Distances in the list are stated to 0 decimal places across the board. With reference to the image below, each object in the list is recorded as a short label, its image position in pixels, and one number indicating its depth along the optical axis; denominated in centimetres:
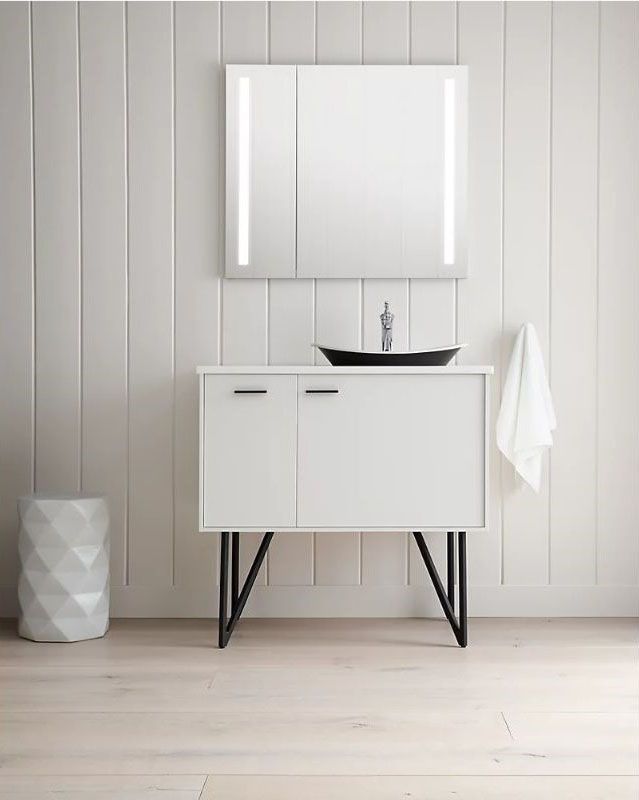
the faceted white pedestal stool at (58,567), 262
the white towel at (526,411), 285
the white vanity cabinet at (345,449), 254
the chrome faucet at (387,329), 276
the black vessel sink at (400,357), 258
